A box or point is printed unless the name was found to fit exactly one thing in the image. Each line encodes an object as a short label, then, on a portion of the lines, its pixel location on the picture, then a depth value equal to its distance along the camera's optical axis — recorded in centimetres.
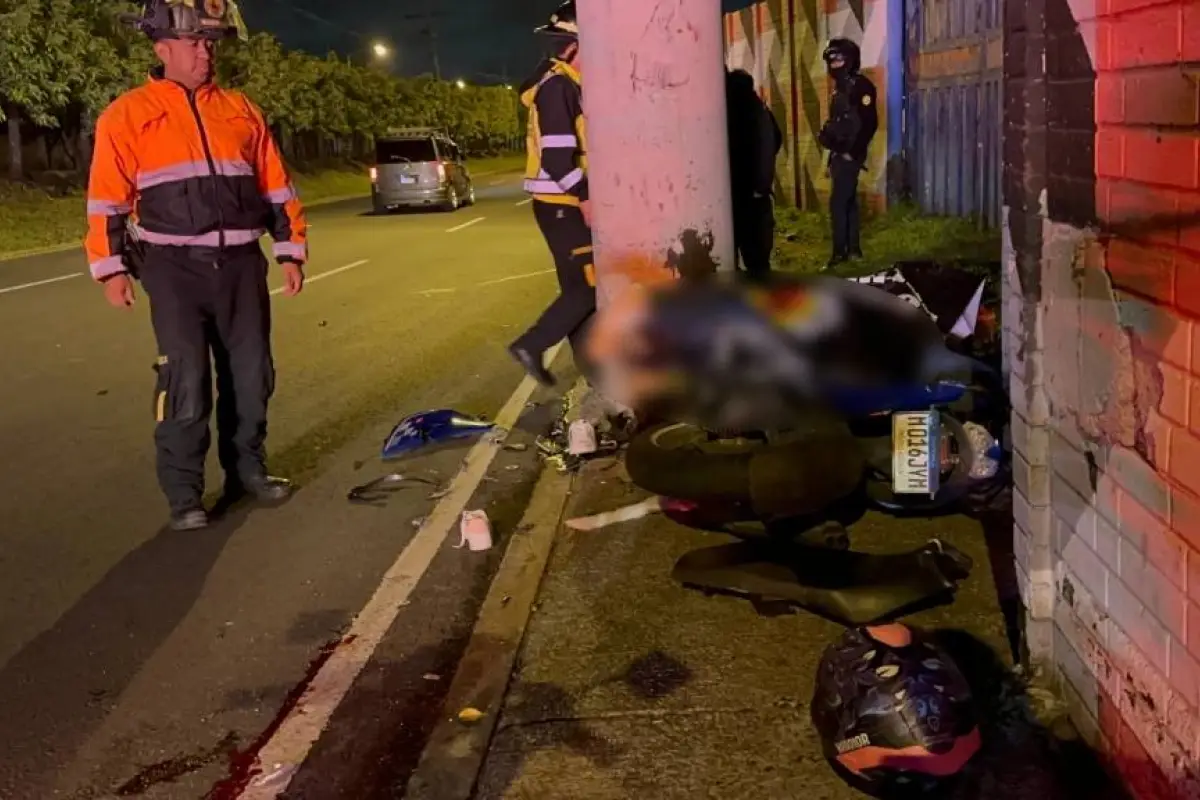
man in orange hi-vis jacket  524
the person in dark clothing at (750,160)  816
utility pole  554
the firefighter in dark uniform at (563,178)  646
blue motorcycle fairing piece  666
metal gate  1160
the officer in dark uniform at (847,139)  1216
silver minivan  2822
